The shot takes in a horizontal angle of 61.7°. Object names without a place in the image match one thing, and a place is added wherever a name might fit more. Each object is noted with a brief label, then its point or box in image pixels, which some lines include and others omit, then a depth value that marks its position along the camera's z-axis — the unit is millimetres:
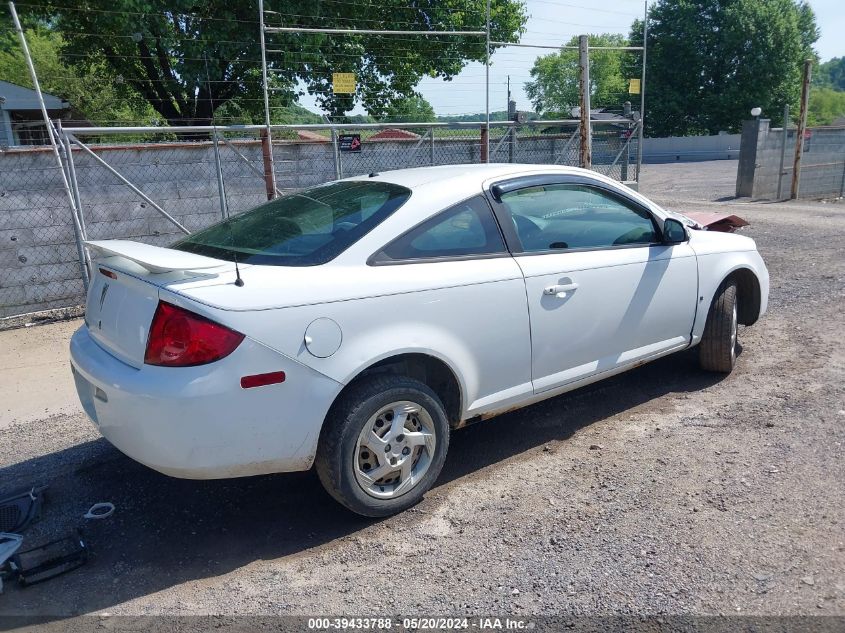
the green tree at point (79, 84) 18312
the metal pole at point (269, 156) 8433
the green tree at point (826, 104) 77325
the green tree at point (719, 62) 46156
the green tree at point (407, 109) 17984
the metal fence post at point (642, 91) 11980
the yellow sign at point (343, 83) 9706
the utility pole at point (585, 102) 9641
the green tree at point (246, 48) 14102
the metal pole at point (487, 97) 10062
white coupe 3029
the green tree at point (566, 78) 67625
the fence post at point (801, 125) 16312
